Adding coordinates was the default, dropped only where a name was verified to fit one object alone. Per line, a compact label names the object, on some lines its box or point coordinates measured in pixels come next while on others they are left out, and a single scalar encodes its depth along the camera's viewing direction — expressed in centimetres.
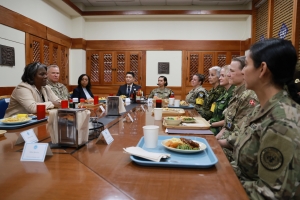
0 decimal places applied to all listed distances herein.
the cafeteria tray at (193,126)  155
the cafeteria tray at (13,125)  150
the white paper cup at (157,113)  197
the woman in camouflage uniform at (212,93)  298
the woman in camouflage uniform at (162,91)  491
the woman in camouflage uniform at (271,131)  79
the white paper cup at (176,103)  295
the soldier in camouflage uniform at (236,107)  168
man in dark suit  484
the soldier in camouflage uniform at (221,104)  246
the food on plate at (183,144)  105
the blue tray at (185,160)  88
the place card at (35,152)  95
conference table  68
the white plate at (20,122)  156
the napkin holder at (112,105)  214
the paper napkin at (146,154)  91
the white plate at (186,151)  100
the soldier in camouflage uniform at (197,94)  349
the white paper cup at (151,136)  110
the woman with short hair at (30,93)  219
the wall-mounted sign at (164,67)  579
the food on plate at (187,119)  178
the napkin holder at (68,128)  111
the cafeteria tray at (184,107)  288
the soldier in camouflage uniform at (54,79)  373
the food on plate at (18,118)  159
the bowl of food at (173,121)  158
